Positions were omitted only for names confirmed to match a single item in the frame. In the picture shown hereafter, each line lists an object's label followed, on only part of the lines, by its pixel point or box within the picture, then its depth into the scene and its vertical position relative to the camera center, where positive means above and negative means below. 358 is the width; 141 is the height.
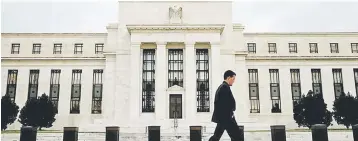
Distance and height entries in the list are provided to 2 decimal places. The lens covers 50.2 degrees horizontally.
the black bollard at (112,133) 11.98 -0.67
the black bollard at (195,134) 12.20 -0.72
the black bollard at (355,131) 11.89 -0.63
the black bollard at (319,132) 11.41 -0.63
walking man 7.56 -0.05
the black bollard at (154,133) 12.46 -0.70
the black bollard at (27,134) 11.60 -0.68
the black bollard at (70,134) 12.02 -0.70
